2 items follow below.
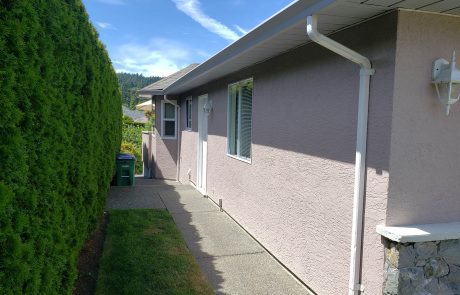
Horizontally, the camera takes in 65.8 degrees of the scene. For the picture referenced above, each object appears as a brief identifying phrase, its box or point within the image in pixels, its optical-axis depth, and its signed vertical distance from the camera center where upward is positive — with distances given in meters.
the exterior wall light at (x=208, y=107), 8.86 +0.34
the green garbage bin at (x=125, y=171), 11.00 -1.61
